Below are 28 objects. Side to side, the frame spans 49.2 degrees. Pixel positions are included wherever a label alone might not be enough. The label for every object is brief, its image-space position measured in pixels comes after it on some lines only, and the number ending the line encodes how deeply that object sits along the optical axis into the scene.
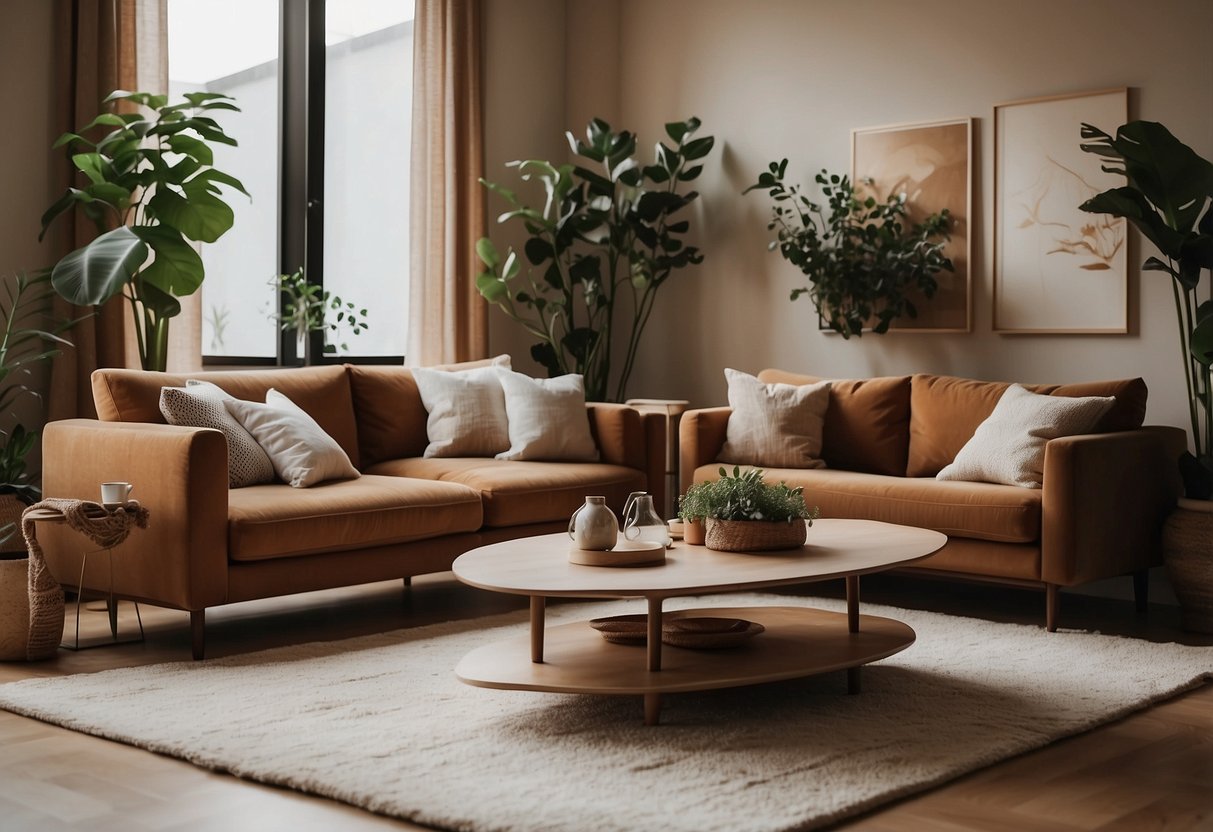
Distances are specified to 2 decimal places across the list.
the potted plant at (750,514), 3.55
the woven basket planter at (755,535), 3.54
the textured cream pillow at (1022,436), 4.62
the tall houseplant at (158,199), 4.60
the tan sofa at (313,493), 3.90
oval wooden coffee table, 3.09
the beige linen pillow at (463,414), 5.41
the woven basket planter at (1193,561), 4.41
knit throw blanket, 3.78
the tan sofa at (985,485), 4.36
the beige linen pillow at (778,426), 5.39
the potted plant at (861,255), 5.65
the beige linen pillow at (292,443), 4.53
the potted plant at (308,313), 5.86
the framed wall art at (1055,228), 5.20
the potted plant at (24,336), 4.67
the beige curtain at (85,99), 4.98
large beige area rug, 2.64
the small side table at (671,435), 6.23
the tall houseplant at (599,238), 6.37
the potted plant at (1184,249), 4.45
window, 5.78
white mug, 3.84
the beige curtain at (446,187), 6.37
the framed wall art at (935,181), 5.62
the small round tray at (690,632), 3.38
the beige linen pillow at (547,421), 5.36
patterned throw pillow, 4.38
